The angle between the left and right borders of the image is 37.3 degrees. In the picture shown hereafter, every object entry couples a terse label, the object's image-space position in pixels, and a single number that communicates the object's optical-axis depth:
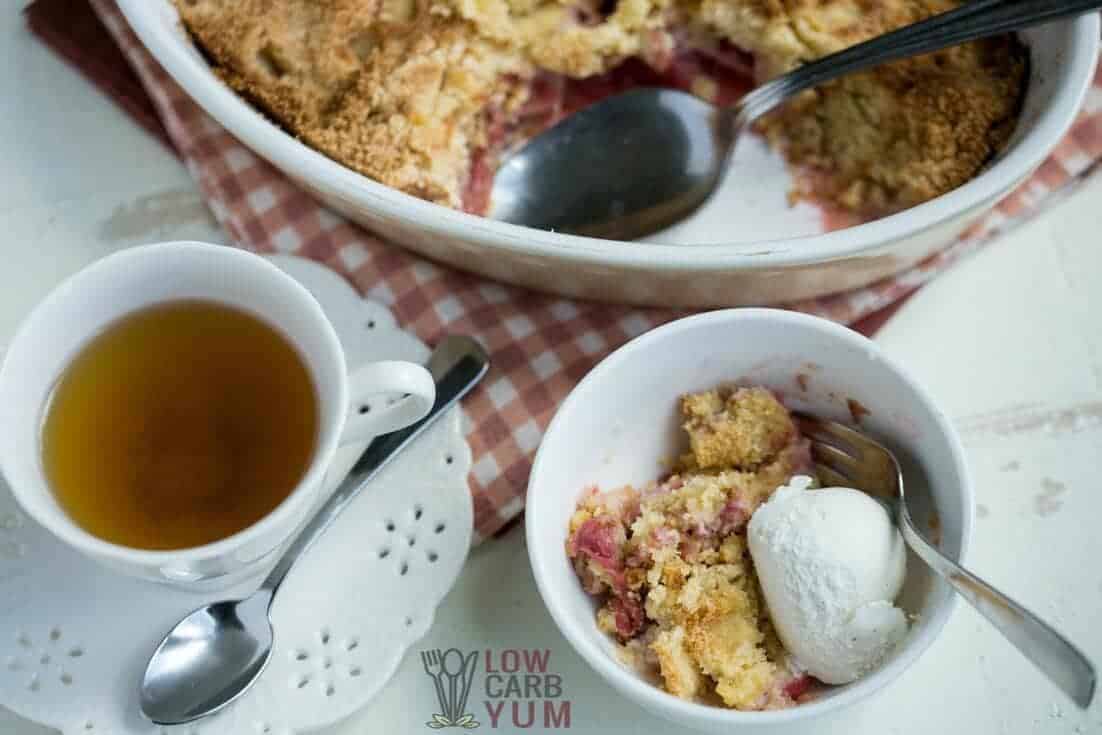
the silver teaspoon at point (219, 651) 0.46
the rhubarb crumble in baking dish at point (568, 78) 0.53
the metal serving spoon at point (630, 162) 0.55
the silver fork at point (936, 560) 0.39
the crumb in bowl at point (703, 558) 0.45
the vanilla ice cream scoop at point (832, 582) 0.44
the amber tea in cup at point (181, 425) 0.45
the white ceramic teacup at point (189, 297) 0.43
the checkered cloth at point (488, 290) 0.52
